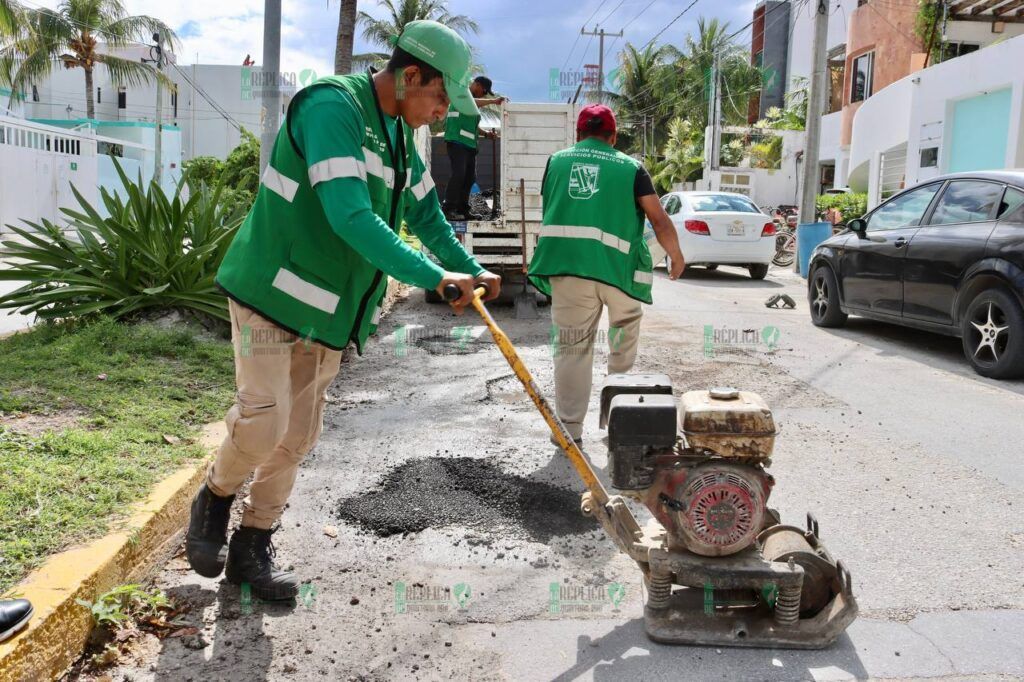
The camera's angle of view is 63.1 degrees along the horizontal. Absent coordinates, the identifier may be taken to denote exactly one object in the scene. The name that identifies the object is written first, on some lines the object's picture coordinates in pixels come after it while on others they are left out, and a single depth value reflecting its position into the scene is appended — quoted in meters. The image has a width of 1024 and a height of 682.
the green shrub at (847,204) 22.88
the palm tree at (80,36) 36.44
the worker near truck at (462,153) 10.41
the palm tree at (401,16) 34.44
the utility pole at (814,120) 16.17
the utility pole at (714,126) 33.75
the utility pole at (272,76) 7.89
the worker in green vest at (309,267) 2.62
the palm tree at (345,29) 11.10
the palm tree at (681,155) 41.34
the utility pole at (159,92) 29.91
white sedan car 14.55
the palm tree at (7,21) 20.86
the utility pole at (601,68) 50.94
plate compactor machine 2.71
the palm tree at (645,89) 49.91
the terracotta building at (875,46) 20.62
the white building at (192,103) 49.22
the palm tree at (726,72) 46.06
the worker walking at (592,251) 4.75
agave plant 6.46
